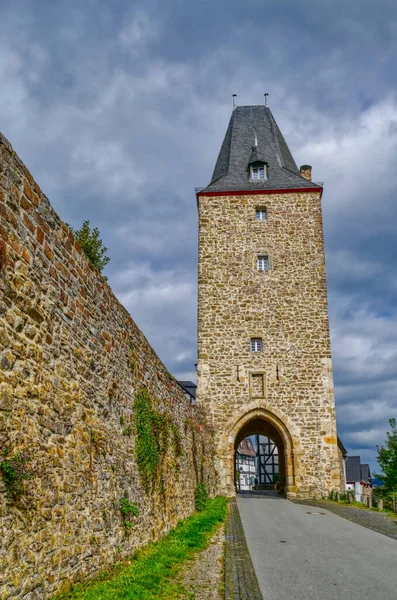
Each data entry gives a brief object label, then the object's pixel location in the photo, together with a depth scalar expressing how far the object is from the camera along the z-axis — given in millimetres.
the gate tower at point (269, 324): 20281
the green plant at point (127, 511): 6465
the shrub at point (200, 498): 13250
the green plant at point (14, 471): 3604
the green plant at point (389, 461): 24844
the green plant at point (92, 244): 17422
